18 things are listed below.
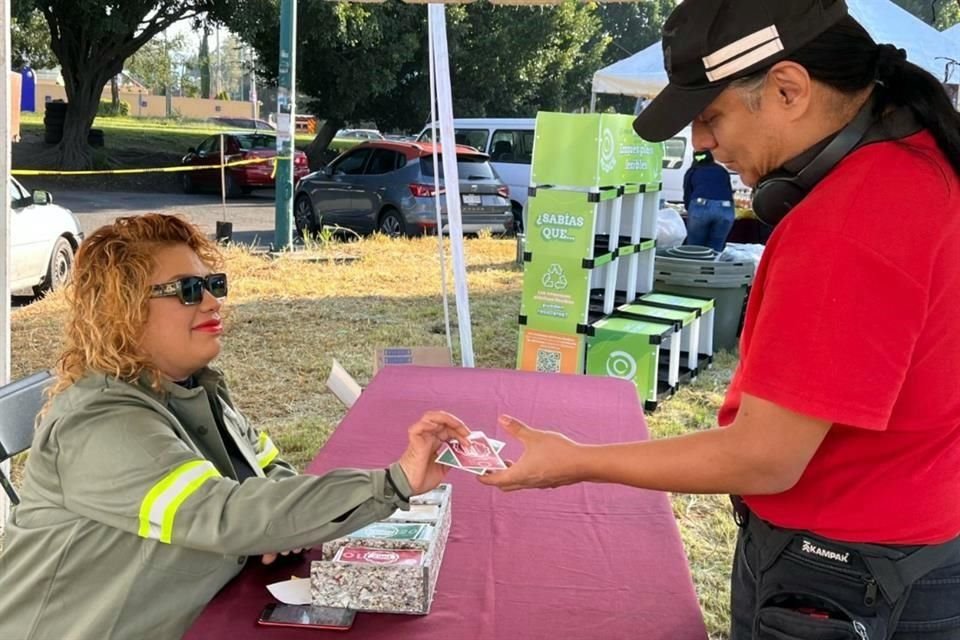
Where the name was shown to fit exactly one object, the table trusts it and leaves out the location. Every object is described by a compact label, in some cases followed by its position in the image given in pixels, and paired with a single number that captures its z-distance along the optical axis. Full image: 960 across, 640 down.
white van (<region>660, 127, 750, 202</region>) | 14.55
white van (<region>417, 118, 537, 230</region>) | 14.10
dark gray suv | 11.67
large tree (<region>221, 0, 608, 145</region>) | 20.48
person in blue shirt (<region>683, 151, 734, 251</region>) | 7.72
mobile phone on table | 1.56
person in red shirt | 1.11
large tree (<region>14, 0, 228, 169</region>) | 19.34
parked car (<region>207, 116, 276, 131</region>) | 36.81
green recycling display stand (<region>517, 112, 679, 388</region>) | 5.18
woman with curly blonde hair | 1.55
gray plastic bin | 6.55
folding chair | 2.39
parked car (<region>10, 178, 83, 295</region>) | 7.00
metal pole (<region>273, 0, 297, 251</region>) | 10.31
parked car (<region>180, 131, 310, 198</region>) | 19.00
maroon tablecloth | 1.61
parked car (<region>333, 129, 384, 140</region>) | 42.91
